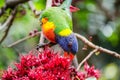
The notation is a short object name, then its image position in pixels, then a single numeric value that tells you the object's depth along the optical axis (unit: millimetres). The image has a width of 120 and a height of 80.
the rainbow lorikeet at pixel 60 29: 3559
